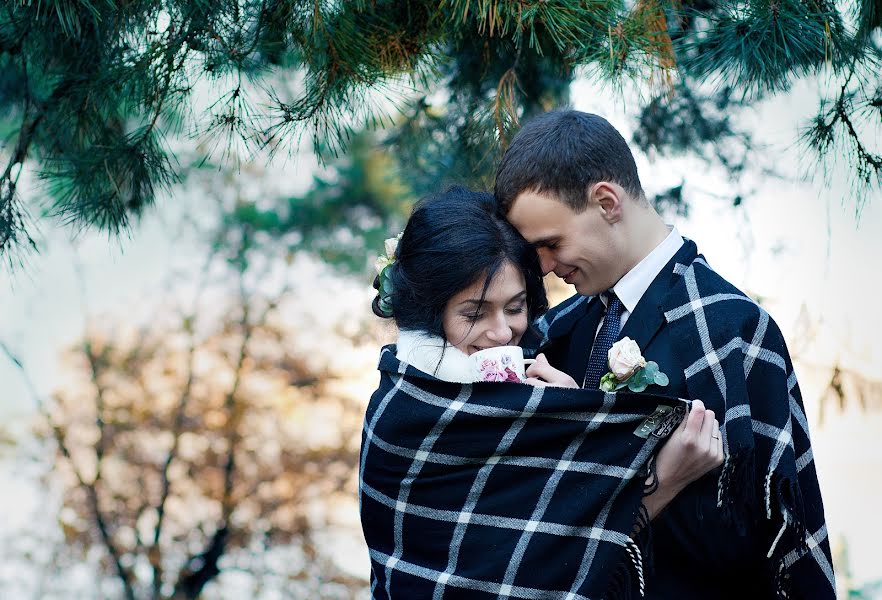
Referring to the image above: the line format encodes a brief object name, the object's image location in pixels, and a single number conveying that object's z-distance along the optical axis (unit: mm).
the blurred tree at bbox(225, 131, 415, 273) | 7453
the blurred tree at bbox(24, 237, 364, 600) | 7246
